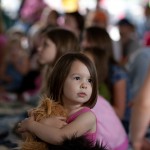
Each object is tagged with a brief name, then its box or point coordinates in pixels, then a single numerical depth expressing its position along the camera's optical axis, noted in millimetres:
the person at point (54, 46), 2641
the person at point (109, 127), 2294
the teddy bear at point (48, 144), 1726
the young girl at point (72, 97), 1814
